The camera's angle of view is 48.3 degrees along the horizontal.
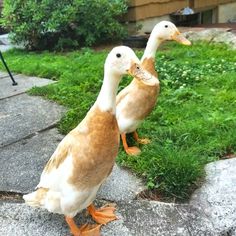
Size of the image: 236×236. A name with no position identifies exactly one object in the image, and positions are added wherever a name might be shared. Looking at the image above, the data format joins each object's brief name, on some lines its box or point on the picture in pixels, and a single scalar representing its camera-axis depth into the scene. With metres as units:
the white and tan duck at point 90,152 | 1.32
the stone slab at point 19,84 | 3.12
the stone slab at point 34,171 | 1.79
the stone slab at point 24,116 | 2.37
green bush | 4.36
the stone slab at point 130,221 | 1.56
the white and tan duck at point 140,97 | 1.98
